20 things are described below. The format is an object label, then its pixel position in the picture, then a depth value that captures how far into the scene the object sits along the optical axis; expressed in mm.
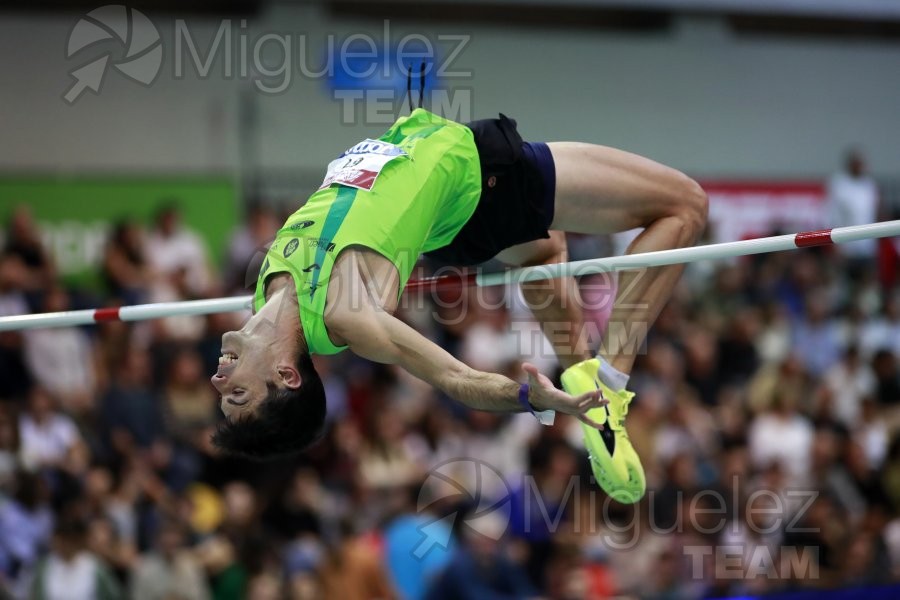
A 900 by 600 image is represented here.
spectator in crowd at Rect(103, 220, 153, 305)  20439
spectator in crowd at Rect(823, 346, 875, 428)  24281
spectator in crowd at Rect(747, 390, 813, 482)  22141
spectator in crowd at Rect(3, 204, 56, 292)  20203
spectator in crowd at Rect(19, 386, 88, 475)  17641
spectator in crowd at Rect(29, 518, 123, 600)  16109
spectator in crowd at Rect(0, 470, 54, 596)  16672
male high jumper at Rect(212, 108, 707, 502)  9195
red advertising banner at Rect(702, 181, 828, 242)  29234
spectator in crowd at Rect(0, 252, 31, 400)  18937
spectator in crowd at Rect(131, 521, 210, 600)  16484
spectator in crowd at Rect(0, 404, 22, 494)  17078
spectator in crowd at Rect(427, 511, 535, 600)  16750
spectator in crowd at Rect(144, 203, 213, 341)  20609
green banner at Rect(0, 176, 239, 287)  23406
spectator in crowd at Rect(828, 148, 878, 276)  26687
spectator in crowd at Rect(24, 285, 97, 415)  19031
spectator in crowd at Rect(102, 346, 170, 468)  18312
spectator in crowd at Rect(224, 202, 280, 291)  22058
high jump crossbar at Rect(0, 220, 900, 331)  10141
